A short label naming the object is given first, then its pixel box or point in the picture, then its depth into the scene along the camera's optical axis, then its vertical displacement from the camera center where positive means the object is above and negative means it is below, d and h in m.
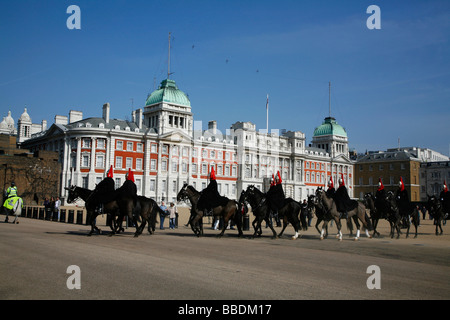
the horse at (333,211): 20.38 -0.88
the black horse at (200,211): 19.88 -0.98
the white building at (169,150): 67.44 +7.83
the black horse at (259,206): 20.61 -0.70
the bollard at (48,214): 31.49 -2.07
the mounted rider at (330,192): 21.26 +0.11
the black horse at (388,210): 22.03 -0.83
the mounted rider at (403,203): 22.78 -0.43
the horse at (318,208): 20.62 -0.75
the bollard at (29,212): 34.66 -2.16
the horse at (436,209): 25.09 -0.80
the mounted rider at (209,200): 19.50 -0.42
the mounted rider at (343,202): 20.56 -0.40
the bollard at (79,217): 27.58 -2.02
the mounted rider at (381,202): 22.12 -0.39
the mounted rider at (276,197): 20.39 -0.22
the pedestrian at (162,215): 22.54 -1.42
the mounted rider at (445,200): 24.66 -0.23
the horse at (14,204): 23.59 -1.01
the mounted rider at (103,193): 18.27 -0.19
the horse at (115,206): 18.36 -0.80
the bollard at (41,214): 32.66 -2.18
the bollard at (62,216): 30.12 -2.11
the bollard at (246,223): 25.72 -2.02
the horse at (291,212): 20.47 -0.98
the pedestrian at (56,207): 30.50 -1.45
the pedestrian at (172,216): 26.08 -1.67
